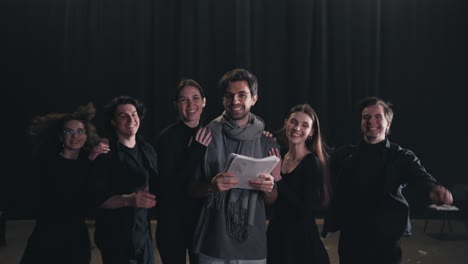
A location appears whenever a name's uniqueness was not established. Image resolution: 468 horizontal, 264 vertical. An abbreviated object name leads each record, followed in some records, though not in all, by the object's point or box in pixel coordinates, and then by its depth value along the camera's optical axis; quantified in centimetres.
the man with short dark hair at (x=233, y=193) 193
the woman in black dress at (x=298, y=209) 223
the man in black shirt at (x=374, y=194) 238
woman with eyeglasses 233
